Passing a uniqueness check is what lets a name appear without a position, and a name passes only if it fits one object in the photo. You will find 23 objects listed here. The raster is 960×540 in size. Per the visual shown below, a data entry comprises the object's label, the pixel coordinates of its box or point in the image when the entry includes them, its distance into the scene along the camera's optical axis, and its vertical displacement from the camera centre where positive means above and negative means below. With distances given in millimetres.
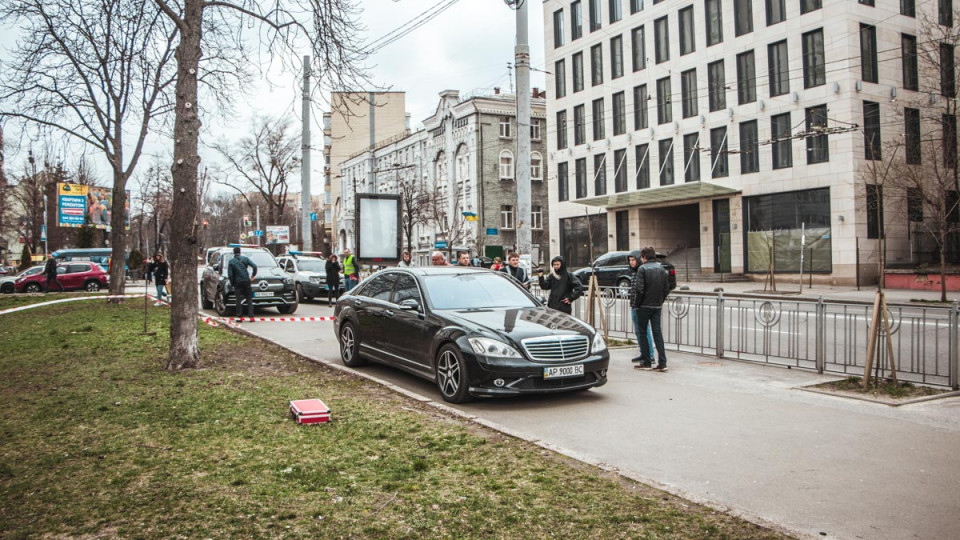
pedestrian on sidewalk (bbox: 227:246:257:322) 17953 +298
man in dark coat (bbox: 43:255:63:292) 35881 +1134
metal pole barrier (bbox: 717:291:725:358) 11441 -879
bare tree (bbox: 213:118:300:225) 48156 +8861
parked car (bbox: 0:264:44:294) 38469 +606
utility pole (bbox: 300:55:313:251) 29219 +4465
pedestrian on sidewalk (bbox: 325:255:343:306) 23203 +395
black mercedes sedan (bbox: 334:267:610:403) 7723 -630
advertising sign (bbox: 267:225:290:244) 49272 +3834
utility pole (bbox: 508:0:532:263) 15297 +3280
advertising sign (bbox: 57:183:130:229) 49500 +6229
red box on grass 6562 -1186
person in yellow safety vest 22469 +471
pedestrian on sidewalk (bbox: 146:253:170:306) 25320 +657
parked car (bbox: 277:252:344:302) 24953 +421
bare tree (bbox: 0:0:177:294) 16500 +6138
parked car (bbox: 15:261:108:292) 38156 +685
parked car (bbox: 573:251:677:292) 30172 +435
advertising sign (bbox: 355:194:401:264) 26281 +2115
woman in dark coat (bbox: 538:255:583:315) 11469 -116
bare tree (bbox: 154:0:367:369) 9758 +1417
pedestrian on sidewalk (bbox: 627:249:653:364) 10570 -543
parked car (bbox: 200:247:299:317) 19562 +49
